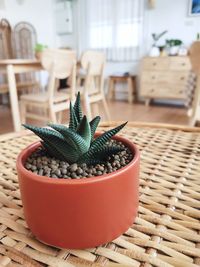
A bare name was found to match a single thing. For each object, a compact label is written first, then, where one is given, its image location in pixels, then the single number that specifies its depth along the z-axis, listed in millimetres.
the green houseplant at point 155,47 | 3419
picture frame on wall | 3201
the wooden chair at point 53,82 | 1675
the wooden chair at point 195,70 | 1311
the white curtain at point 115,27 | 3662
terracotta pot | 238
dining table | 1673
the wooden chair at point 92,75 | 1995
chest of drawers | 3191
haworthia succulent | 266
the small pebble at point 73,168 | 271
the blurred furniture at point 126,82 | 3740
